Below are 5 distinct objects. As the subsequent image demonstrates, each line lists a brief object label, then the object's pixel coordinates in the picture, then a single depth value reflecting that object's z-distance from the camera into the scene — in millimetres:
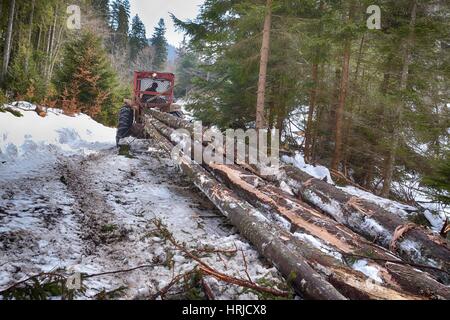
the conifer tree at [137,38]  57844
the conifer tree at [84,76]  17391
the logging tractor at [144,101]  10788
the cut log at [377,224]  3412
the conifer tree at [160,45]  63859
